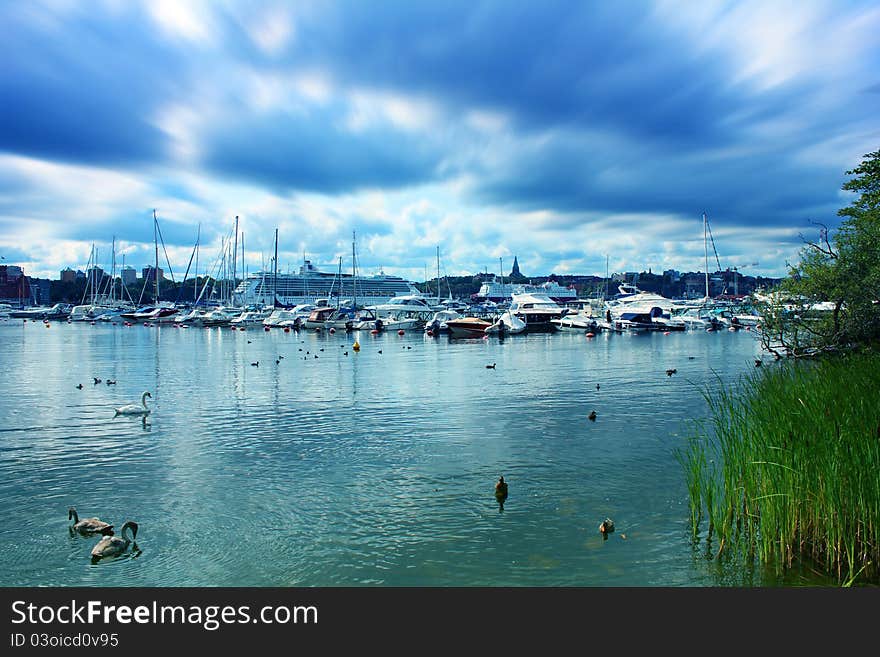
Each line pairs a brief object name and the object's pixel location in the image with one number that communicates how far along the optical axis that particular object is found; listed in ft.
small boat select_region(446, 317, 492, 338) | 272.10
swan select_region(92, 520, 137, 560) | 34.12
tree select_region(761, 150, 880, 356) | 81.76
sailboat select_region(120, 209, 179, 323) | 406.21
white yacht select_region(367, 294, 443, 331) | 343.81
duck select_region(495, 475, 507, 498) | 44.50
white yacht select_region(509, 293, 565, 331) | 305.73
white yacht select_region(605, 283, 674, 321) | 329.11
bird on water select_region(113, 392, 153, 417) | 77.97
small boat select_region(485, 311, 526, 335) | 273.75
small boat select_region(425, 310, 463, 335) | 285.02
